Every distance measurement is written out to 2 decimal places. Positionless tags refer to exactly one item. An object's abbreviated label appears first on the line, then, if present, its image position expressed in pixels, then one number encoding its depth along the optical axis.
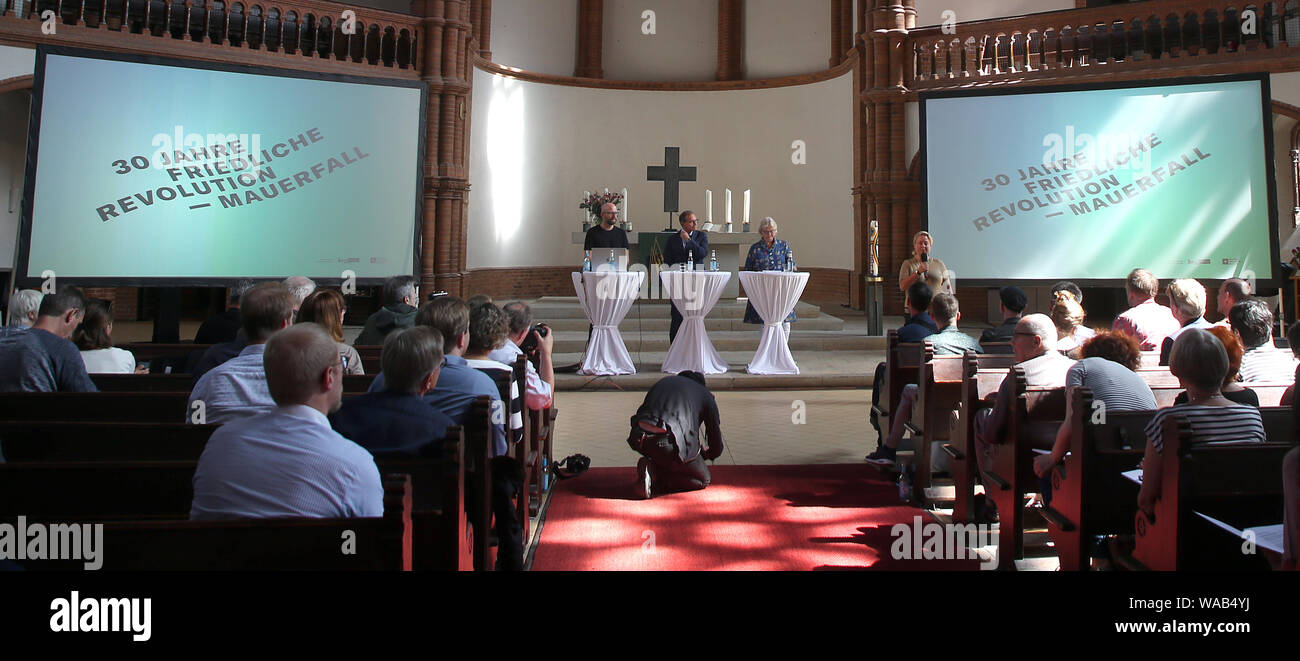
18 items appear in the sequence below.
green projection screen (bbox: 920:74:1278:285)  8.05
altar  9.89
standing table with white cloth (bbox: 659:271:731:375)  7.37
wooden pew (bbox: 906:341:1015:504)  4.01
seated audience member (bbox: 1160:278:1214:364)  4.25
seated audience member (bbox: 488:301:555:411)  3.81
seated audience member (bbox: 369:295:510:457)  2.71
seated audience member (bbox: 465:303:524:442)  3.44
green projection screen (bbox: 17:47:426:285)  7.00
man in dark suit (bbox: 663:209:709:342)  7.92
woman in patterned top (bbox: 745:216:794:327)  7.91
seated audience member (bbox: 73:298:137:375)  4.03
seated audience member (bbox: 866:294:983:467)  4.35
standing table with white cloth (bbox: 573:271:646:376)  7.37
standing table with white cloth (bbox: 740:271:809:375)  7.43
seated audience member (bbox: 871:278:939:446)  4.74
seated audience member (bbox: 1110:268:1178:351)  4.71
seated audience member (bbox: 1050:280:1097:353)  4.28
